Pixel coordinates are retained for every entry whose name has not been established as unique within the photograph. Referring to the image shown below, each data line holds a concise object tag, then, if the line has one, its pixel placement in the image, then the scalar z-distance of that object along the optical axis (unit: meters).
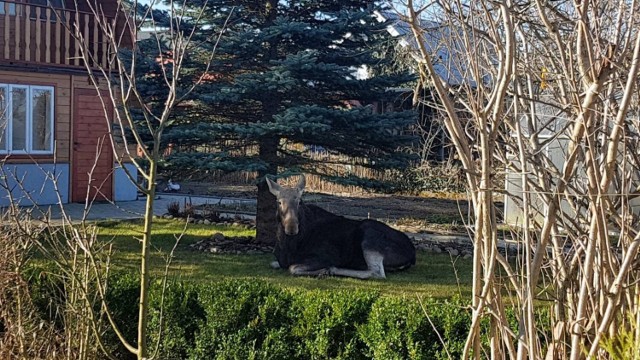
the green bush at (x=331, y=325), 6.34
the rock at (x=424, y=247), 13.36
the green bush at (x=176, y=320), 6.75
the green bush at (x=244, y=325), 6.52
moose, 10.41
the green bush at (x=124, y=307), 6.99
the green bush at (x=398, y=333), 6.09
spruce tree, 11.74
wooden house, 17.98
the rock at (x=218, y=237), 13.10
